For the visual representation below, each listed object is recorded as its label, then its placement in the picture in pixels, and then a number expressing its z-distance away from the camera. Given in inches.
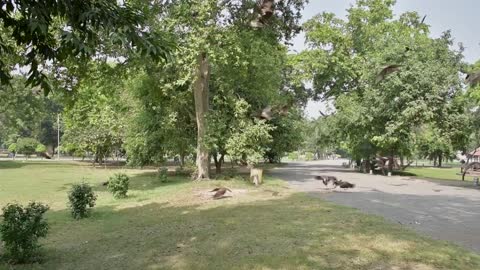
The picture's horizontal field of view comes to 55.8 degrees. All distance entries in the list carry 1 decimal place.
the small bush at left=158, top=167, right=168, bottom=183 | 930.5
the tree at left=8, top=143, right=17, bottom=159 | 2539.4
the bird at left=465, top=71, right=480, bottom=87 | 539.3
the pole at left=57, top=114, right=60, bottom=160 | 2646.7
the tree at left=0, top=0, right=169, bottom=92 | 163.0
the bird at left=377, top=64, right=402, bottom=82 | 979.9
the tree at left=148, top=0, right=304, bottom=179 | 742.5
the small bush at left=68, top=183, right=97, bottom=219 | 479.5
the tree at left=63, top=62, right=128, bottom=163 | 1475.1
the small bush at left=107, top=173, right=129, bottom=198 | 637.9
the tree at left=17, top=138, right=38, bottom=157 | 2554.1
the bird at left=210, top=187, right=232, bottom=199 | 611.4
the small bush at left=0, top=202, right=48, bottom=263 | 293.4
